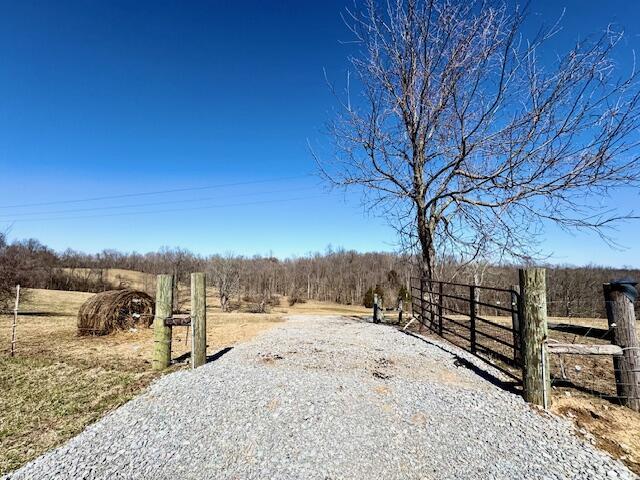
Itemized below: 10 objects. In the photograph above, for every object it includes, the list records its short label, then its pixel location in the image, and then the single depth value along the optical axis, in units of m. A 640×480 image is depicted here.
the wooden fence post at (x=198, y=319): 5.76
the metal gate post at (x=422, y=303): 9.72
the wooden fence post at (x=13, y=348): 7.21
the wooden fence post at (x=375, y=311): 12.26
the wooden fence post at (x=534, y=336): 4.29
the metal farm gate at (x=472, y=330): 5.69
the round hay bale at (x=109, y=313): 9.20
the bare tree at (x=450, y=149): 7.02
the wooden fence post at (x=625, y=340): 4.28
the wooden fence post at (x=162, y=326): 5.79
